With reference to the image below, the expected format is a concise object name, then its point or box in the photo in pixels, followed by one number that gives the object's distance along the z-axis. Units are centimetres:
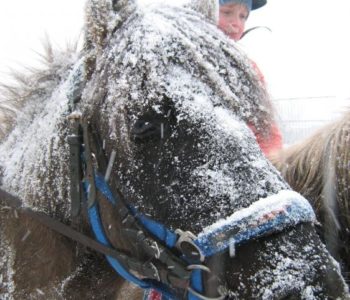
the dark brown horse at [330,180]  192
